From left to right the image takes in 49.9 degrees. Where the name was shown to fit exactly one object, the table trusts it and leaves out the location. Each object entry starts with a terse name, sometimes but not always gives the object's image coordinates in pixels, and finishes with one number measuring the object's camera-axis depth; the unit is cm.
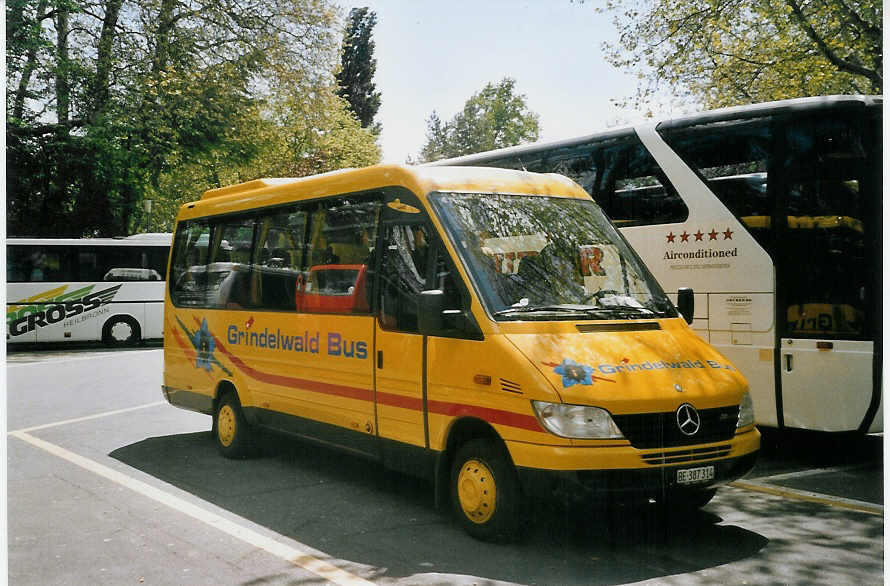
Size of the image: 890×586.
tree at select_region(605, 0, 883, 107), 1789
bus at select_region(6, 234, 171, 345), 2331
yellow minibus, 582
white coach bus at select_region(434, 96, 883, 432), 835
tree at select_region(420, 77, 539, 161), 7200
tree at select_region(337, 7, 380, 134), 5509
